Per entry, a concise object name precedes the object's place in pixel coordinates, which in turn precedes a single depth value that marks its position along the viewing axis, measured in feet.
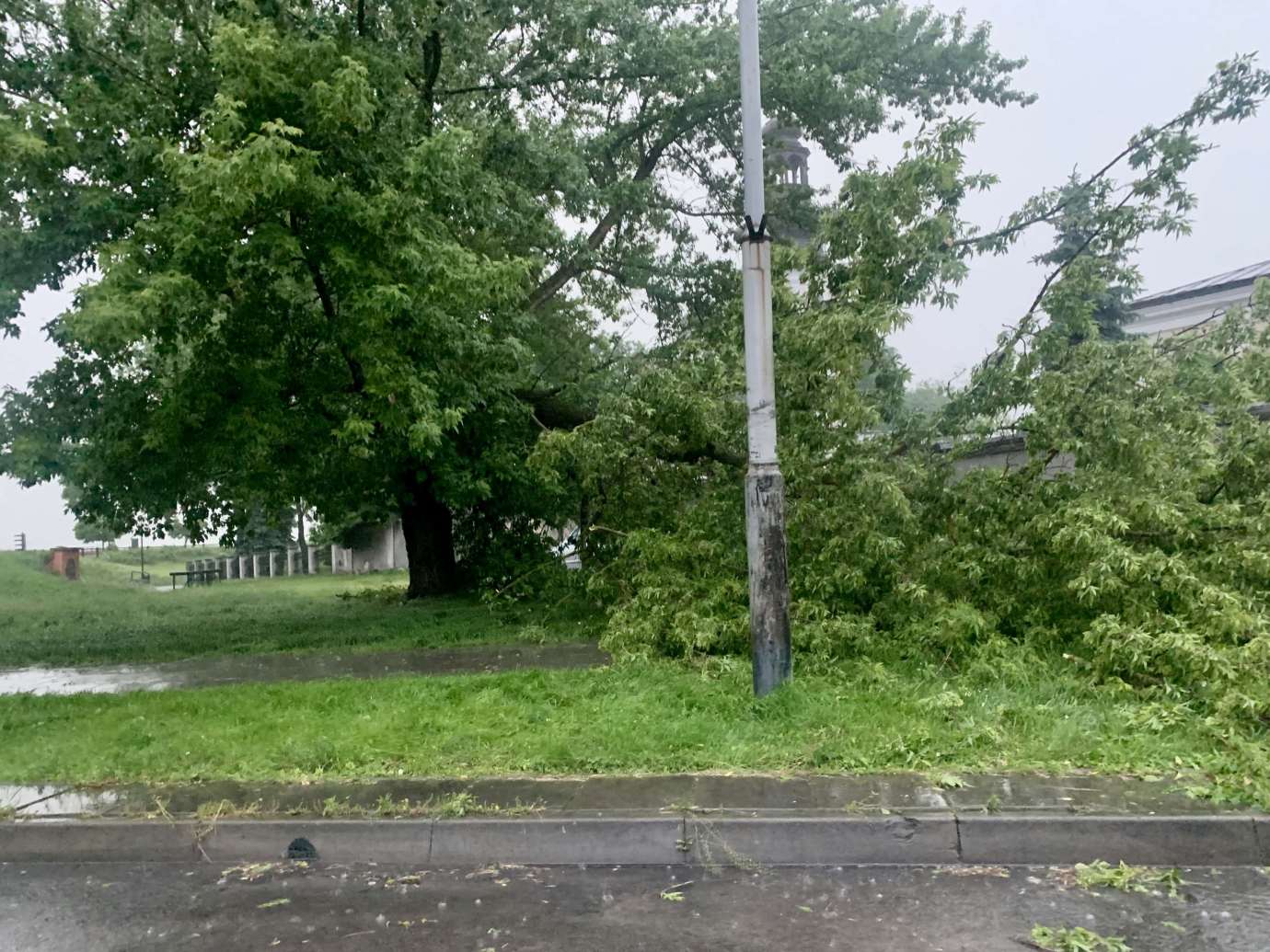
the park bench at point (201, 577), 117.11
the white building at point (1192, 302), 60.13
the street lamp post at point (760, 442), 21.74
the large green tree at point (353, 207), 28.86
